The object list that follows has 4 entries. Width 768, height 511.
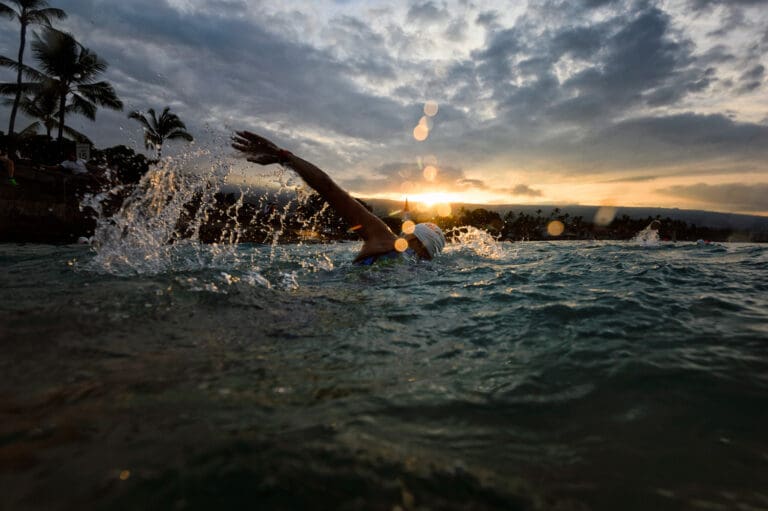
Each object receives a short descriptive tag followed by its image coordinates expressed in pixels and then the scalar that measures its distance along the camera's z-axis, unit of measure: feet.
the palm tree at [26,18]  88.43
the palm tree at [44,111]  92.73
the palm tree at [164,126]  116.37
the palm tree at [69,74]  87.97
